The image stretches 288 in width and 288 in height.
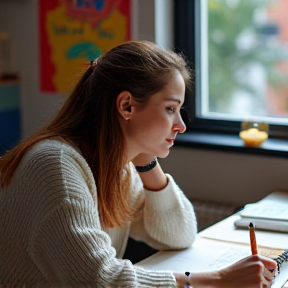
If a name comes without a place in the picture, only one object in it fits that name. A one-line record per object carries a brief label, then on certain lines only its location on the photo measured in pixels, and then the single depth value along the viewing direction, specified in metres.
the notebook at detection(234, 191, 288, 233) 2.03
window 2.64
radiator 2.45
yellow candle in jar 2.44
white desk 1.81
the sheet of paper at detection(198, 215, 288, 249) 1.93
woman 1.54
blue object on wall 2.95
